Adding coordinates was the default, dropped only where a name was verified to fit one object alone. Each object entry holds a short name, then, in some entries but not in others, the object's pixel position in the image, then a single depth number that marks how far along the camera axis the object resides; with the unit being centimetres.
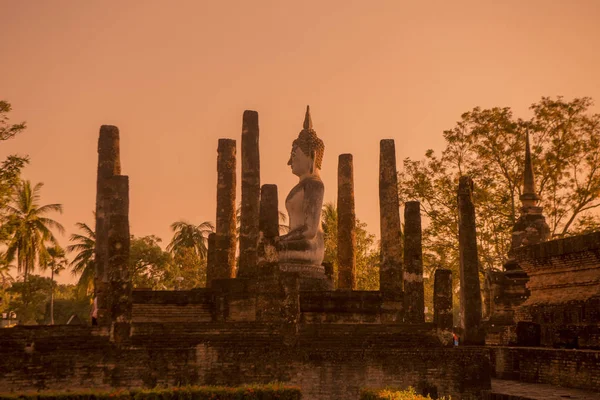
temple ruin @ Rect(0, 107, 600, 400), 1392
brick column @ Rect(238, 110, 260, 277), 2164
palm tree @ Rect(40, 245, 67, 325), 4987
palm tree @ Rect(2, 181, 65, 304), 4297
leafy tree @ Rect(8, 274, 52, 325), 4950
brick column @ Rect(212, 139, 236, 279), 2392
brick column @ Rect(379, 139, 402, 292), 2153
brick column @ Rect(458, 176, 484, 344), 1800
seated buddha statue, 2127
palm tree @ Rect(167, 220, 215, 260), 5012
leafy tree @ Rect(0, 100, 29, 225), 2730
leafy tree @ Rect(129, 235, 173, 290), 4591
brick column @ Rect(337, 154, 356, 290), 2491
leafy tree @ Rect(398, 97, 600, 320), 3095
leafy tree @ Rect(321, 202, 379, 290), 3947
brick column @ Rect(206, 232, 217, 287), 2402
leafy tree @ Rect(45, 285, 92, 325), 5714
